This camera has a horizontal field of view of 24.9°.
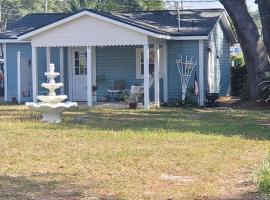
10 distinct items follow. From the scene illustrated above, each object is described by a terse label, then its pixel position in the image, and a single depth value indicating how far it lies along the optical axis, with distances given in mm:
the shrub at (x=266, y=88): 21900
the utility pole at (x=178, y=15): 23564
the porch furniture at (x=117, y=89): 24108
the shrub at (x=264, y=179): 7716
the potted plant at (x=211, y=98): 22891
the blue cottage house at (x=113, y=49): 21984
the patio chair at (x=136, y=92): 22203
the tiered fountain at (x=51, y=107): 16453
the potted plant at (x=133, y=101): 21647
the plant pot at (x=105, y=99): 24497
